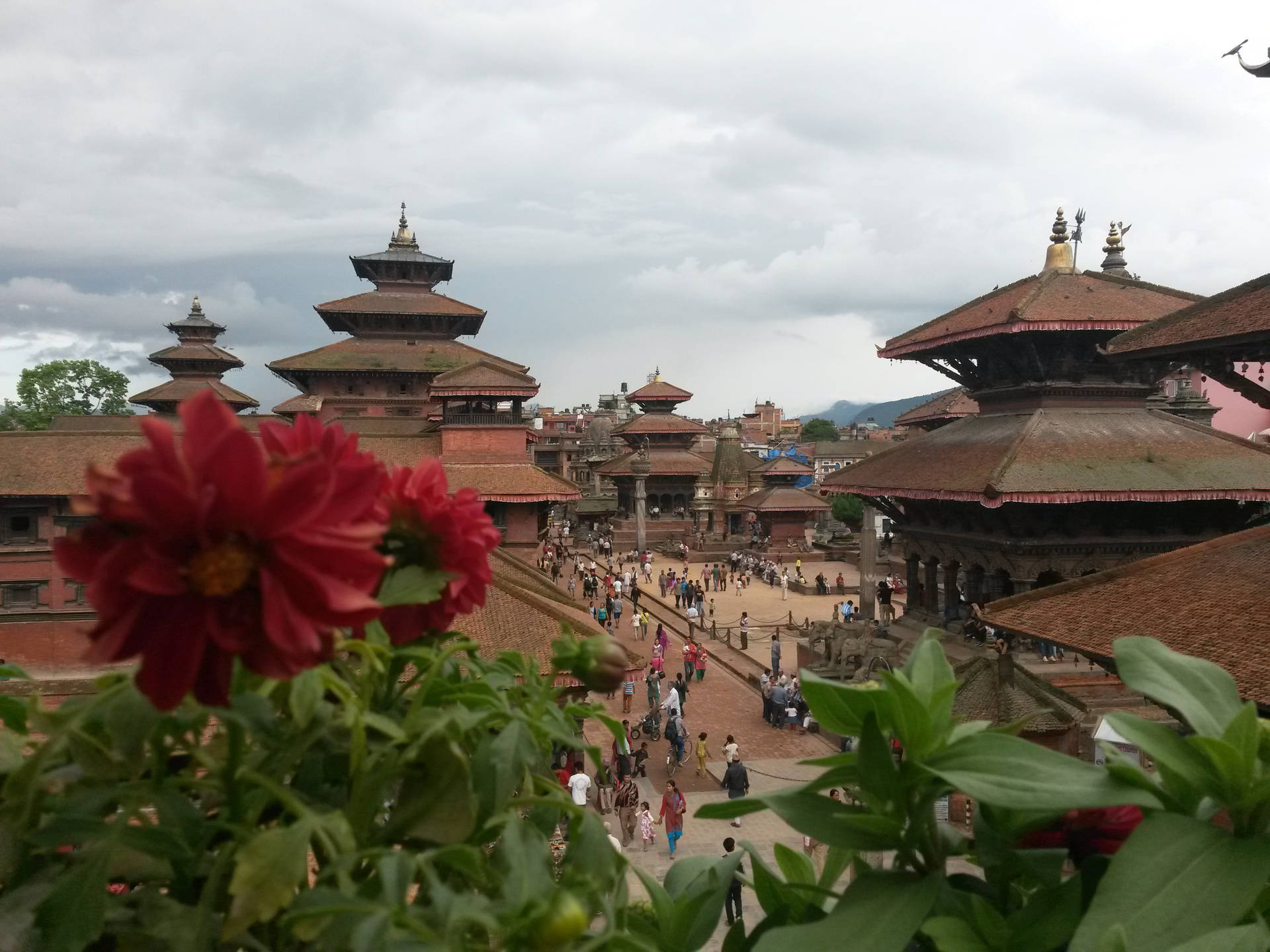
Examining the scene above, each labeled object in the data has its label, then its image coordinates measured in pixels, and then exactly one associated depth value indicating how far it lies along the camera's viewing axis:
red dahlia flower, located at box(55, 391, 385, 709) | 0.85
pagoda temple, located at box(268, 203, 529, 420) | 34.06
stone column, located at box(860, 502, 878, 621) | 24.72
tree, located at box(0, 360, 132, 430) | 56.69
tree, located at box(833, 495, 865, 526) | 53.44
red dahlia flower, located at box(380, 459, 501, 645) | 1.20
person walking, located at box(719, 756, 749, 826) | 12.41
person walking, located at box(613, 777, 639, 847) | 12.19
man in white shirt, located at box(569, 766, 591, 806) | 11.33
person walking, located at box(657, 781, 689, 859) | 11.73
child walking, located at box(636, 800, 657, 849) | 12.17
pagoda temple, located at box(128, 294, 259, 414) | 37.47
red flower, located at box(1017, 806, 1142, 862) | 1.33
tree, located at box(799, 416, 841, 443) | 112.94
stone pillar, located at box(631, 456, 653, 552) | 45.44
